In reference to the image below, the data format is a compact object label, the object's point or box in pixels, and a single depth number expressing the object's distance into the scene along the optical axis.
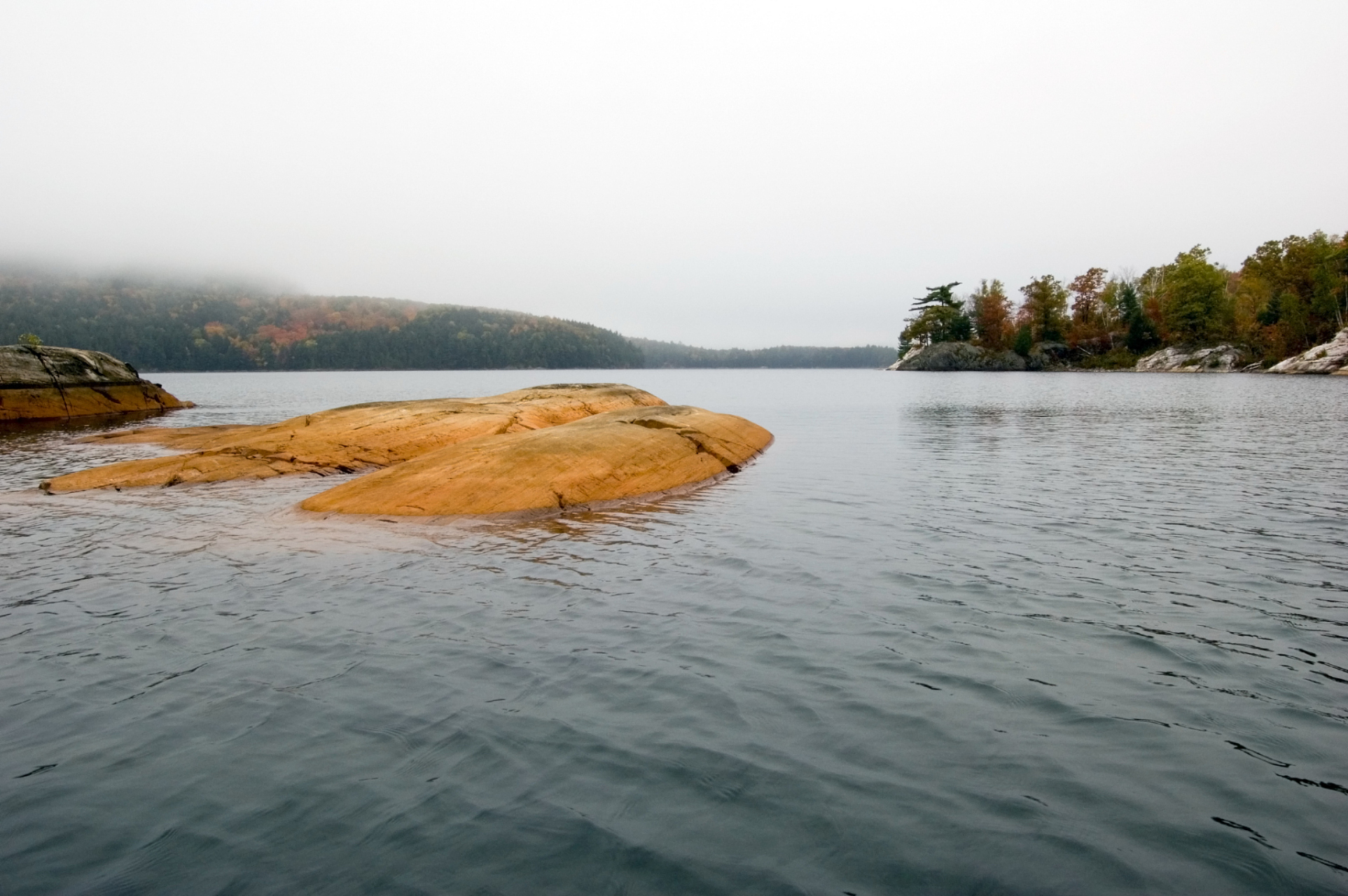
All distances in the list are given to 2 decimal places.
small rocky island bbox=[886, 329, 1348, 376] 77.12
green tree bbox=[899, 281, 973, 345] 134.38
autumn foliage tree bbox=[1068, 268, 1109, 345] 122.25
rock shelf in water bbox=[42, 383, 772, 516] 13.21
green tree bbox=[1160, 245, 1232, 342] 100.19
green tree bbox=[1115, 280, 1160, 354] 110.88
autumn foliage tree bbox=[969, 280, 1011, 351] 133.25
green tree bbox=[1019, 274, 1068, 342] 123.12
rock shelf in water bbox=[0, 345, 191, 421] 36.34
